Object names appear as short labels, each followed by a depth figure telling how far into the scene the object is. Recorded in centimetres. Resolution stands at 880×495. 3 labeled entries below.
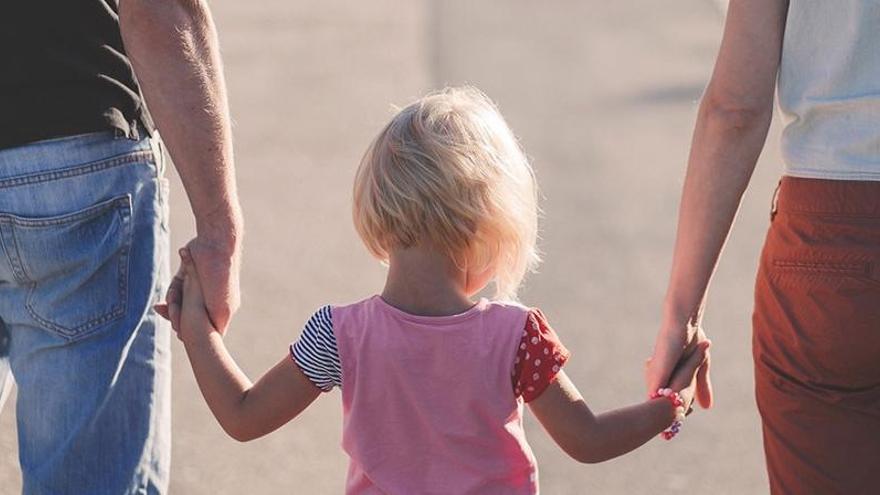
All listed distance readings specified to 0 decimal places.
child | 561
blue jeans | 605
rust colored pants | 582
